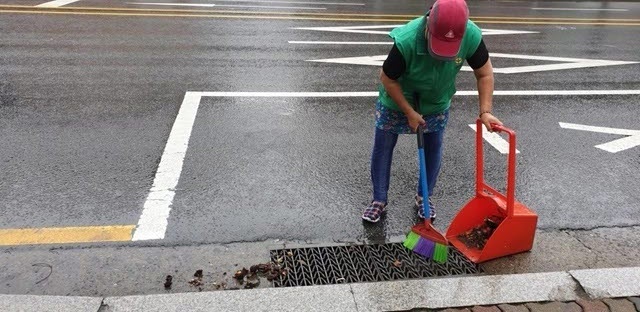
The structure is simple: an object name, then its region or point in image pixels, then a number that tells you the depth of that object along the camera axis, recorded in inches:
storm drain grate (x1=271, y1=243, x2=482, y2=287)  132.7
